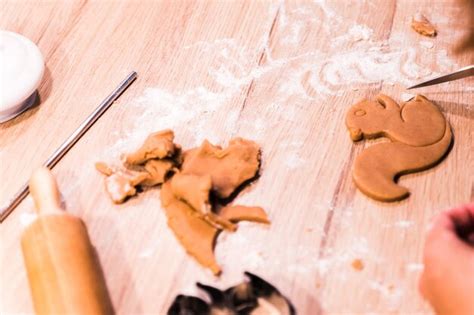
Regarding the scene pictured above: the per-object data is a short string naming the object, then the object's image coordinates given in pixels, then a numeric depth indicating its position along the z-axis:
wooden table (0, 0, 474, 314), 0.81
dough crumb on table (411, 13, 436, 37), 1.12
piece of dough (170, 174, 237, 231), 0.82
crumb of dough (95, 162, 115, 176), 0.91
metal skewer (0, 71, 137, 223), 0.89
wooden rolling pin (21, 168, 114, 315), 0.72
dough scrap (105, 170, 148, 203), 0.88
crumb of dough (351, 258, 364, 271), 0.81
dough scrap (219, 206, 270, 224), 0.85
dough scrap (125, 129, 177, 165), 0.87
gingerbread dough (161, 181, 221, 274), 0.81
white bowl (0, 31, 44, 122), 0.94
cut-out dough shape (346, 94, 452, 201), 0.88
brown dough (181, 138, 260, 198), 0.87
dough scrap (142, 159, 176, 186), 0.88
